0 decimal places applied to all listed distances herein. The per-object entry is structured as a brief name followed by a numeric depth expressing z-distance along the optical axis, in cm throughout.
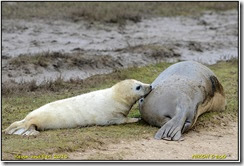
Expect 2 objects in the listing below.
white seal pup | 1559
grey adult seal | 1536
